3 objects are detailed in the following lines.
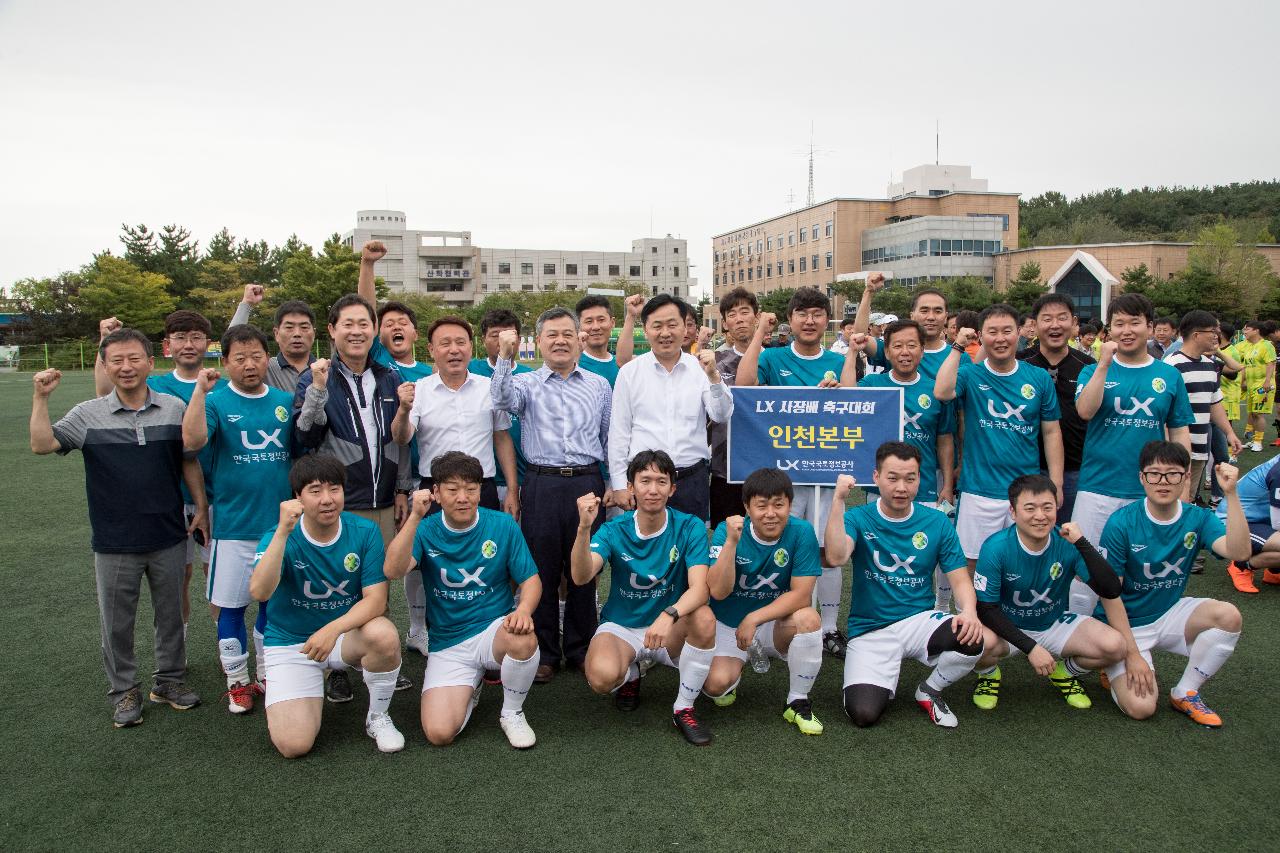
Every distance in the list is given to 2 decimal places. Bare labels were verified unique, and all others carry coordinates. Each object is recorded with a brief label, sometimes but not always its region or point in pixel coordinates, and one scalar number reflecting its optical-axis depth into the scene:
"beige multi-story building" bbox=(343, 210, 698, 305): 83.25
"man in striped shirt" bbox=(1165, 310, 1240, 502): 7.30
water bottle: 4.95
